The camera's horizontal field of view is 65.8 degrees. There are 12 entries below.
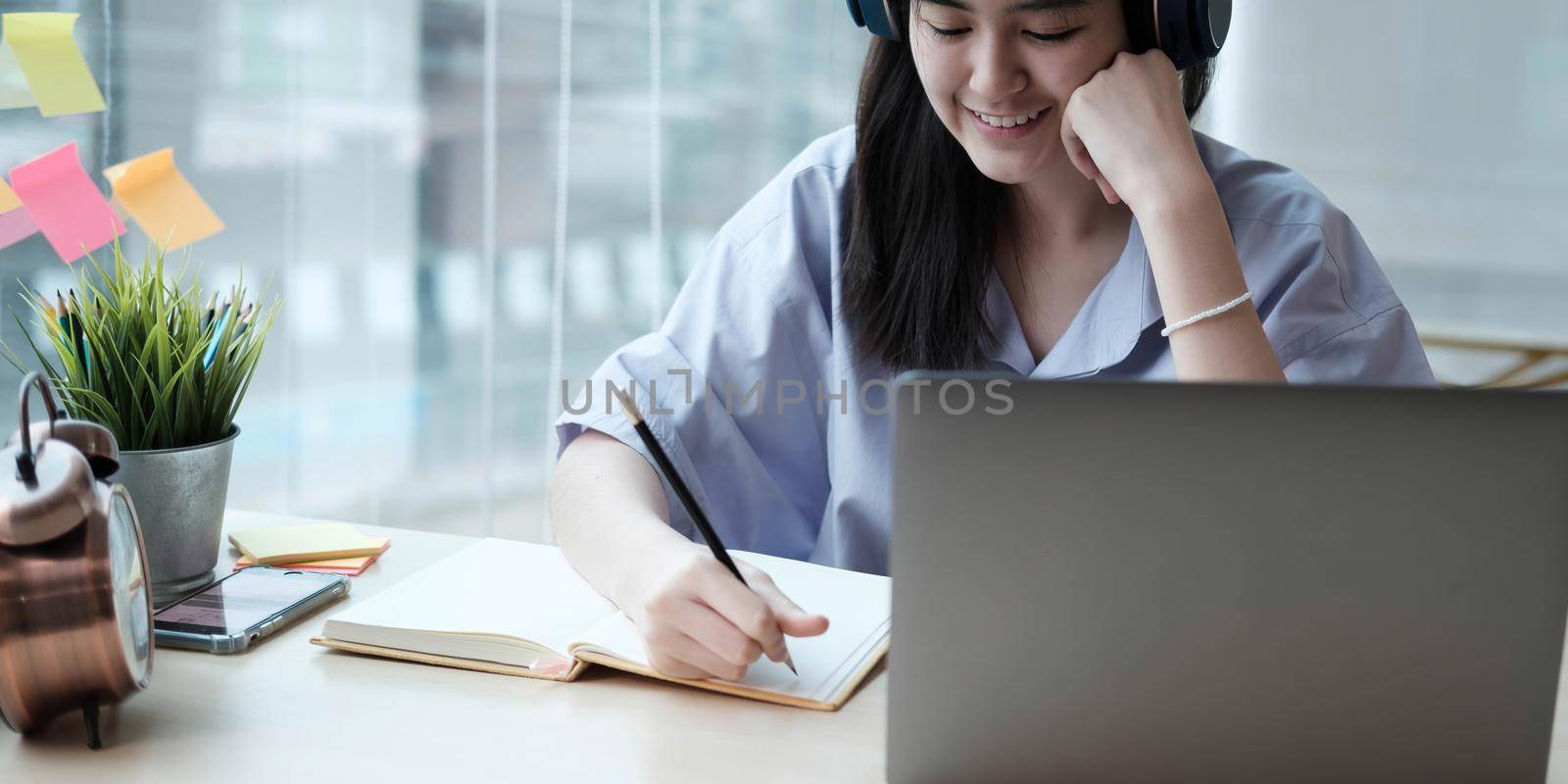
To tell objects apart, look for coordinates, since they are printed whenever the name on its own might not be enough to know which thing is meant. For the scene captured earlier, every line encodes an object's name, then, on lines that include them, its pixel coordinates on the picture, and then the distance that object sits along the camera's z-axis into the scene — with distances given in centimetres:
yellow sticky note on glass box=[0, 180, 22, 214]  117
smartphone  85
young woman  101
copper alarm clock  66
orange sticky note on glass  128
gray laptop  57
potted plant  90
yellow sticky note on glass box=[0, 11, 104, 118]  120
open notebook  79
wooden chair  201
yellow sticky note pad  102
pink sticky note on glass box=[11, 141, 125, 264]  121
